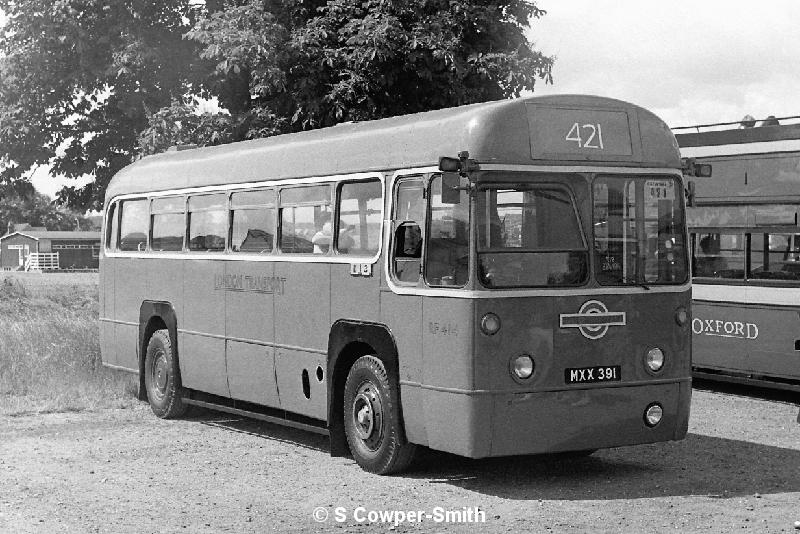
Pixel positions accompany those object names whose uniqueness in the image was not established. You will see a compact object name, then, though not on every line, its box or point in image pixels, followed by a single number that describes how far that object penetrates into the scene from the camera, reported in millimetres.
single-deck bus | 10008
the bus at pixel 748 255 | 16141
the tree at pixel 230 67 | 23438
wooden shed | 128875
